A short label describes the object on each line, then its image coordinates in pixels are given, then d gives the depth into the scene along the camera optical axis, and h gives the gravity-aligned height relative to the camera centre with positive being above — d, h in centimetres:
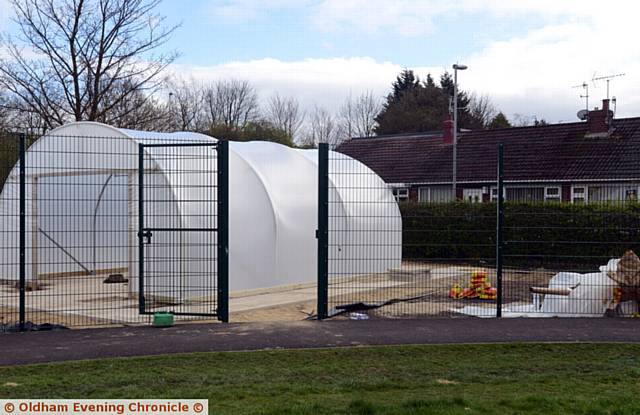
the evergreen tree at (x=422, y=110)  5522 +772
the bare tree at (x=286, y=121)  5403 +668
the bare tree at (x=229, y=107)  5119 +726
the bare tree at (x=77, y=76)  2503 +459
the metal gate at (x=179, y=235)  1131 -43
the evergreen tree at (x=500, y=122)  5322 +660
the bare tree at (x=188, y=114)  4345 +609
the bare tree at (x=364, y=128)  5953 +674
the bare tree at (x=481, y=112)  5753 +830
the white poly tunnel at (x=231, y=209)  1432 +4
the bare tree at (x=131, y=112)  2706 +373
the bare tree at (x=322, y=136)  5497 +578
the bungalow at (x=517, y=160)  2798 +219
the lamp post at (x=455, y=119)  2795 +377
